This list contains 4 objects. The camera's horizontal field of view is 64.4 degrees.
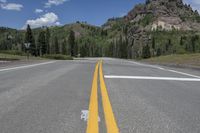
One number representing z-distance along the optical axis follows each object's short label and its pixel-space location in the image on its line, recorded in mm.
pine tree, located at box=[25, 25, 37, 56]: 51830
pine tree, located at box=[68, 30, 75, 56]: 75904
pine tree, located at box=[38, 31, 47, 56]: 59074
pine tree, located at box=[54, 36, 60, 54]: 75008
